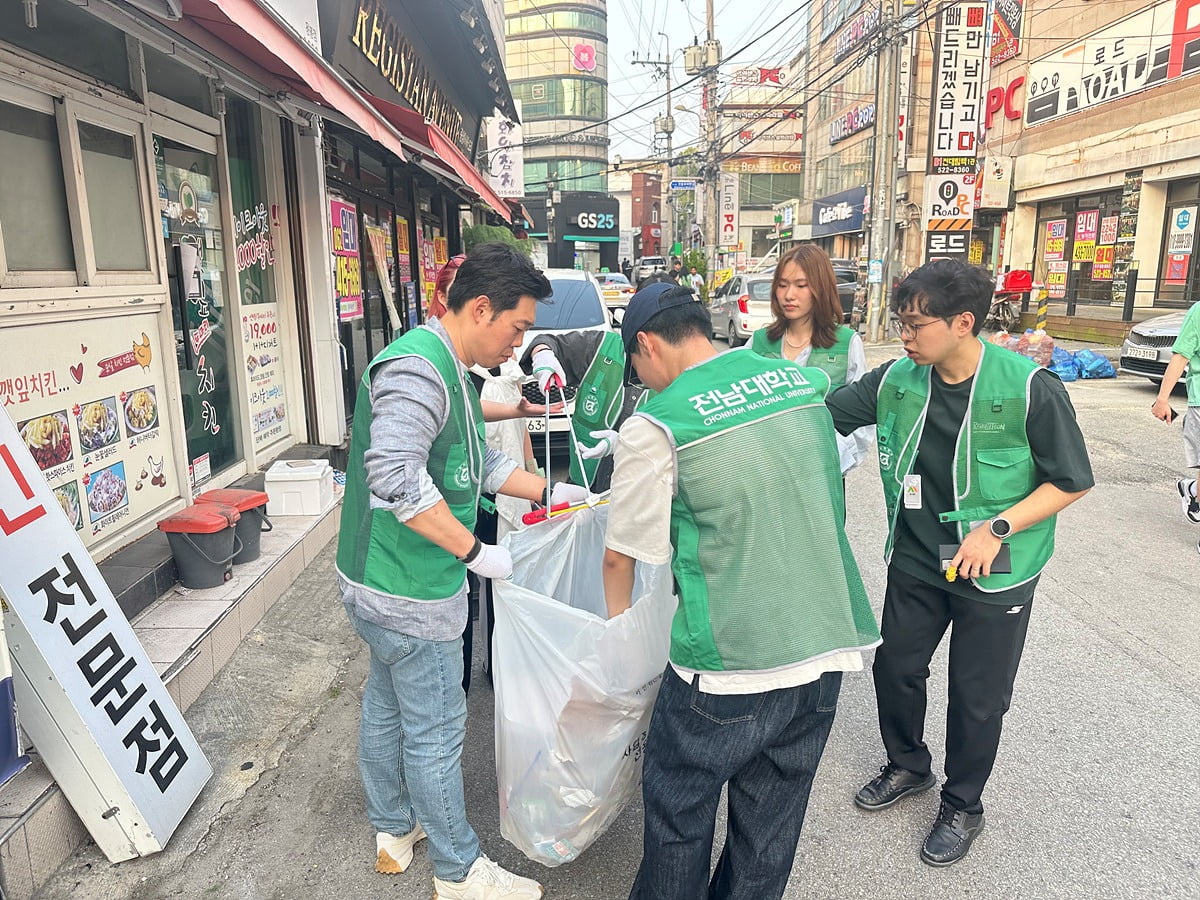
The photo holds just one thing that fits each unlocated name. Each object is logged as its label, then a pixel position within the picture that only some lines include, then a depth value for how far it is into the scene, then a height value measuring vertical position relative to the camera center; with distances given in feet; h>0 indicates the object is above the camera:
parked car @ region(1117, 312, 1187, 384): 32.60 -2.88
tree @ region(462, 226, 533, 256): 53.52 +3.14
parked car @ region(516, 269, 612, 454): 21.57 -0.97
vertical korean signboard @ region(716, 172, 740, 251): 123.95 +9.84
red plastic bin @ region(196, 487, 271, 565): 13.08 -3.67
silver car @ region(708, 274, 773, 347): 51.83 -1.93
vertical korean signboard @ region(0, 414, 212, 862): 6.97 -3.52
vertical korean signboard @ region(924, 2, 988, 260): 48.03 +9.14
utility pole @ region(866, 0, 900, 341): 53.01 +7.13
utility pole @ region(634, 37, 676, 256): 142.20 +29.44
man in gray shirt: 6.23 -2.07
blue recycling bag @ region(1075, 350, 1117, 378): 39.52 -4.35
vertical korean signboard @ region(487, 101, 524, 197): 65.41 +10.34
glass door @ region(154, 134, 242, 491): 14.90 -0.33
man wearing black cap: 5.41 -2.06
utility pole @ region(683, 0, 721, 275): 110.42 +23.03
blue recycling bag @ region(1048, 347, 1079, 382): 38.96 -4.23
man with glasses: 7.20 -2.04
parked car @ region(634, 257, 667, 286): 158.28 +3.22
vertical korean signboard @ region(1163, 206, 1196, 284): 47.11 +1.86
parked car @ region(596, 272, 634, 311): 77.46 -0.86
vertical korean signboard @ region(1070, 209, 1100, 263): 56.24 +2.86
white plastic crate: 15.99 -4.00
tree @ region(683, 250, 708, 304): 118.85 +2.78
